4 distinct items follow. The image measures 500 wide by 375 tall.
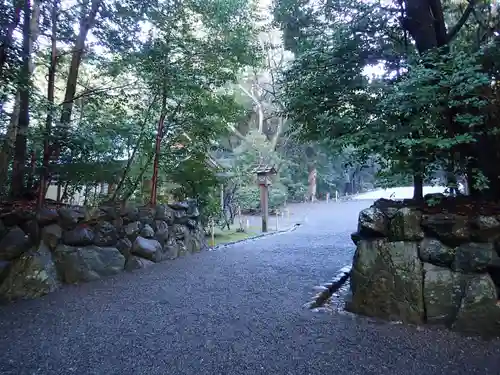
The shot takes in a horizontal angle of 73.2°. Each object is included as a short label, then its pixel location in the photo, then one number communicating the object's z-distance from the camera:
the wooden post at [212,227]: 7.31
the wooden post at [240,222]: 10.07
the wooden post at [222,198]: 8.53
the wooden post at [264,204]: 10.10
